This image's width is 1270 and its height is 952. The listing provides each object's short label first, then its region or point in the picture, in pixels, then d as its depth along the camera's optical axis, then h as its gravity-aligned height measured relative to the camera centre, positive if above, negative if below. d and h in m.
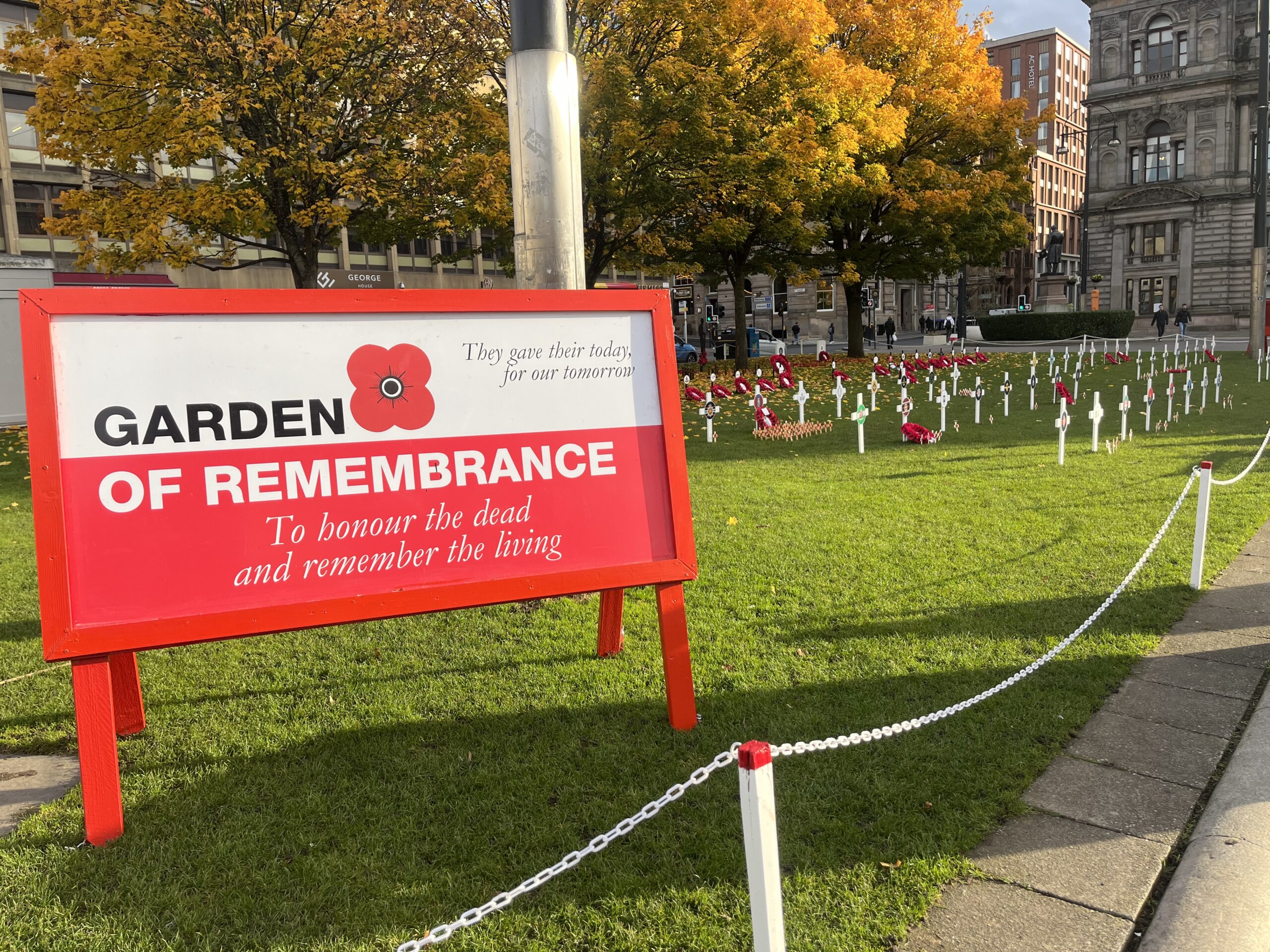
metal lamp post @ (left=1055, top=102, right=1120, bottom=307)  55.38 +6.71
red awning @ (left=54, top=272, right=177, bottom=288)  27.98 +3.31
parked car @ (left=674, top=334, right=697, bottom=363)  39.38 +0.50
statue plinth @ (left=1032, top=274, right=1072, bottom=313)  56.84 +3.48
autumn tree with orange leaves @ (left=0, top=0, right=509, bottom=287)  16.64 +5.03
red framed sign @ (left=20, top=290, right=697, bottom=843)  3.55 -0.36
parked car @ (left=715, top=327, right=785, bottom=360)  41.53 +0.83
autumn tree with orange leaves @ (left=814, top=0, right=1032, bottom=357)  30.02 +6.64
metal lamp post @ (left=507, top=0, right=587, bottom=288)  5.32 +1.28
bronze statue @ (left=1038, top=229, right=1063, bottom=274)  45.00 +4.68
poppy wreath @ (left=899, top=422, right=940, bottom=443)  12.92 -1.06
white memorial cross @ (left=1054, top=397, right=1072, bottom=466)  10.81 -0.82
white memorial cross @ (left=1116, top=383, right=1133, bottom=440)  11.57 -0.72
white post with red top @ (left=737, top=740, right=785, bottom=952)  2.19 -1.14
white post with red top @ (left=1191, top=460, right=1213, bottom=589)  6.07 -1.10
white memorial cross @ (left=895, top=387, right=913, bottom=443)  13.38 -0.68
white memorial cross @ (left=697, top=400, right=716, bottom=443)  13.71 -0.72
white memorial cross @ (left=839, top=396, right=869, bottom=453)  12.15 -0.72
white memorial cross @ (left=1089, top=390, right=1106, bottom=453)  11.06 -0.73
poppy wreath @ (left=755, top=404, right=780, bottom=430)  14.59 -0.87
